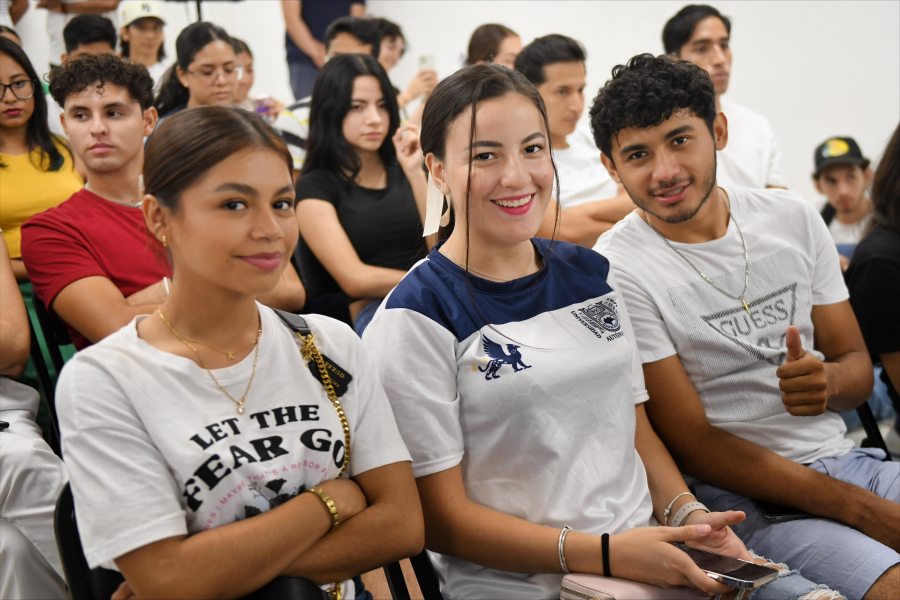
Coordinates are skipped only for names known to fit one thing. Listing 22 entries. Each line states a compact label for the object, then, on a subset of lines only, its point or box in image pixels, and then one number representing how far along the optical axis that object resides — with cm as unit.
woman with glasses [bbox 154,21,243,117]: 338
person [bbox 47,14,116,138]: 363
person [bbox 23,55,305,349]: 208
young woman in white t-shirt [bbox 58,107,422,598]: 122
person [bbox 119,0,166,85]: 393
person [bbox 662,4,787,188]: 319
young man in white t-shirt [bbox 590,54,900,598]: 181
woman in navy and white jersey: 149
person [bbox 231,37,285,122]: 377
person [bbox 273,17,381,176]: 414
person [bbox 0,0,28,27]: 372
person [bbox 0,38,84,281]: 249
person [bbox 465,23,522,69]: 416
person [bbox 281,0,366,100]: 476
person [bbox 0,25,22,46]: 289
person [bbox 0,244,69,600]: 170
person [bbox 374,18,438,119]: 495
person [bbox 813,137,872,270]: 414
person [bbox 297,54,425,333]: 259
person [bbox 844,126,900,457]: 214
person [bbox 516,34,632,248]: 315
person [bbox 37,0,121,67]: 401
